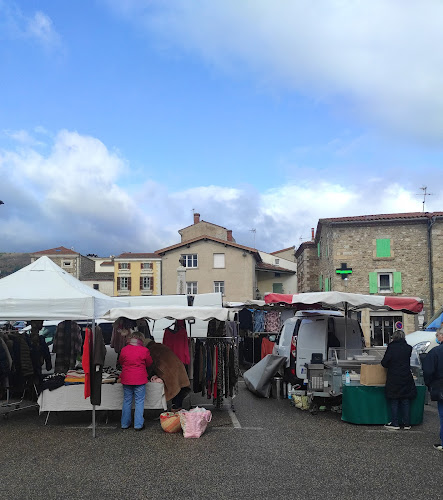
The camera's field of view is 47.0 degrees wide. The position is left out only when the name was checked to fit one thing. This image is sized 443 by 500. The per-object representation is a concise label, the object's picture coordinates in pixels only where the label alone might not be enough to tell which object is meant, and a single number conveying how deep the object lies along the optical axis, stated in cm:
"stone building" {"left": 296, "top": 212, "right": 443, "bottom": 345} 3077
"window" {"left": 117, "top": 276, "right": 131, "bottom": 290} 5925
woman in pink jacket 781
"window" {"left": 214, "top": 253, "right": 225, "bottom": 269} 4616
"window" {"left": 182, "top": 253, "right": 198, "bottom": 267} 4650
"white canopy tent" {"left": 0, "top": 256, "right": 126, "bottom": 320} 789
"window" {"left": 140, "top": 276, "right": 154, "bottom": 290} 5884
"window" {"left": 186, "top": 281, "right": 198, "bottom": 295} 4659
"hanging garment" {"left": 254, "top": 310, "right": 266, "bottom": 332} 1885
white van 1025
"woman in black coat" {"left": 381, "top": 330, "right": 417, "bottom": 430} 785
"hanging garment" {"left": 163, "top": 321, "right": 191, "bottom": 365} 962
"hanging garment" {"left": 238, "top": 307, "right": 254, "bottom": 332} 2003
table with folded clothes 820
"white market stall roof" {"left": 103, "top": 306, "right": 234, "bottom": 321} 835
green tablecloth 822
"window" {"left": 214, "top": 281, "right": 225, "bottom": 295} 4597
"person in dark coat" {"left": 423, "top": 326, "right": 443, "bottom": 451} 663
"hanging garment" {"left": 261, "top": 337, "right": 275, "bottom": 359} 1569
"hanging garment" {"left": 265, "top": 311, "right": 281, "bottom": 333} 1855
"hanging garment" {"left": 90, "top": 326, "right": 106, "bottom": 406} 768
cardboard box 823
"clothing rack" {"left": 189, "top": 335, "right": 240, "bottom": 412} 916
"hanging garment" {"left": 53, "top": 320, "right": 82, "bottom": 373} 1117
